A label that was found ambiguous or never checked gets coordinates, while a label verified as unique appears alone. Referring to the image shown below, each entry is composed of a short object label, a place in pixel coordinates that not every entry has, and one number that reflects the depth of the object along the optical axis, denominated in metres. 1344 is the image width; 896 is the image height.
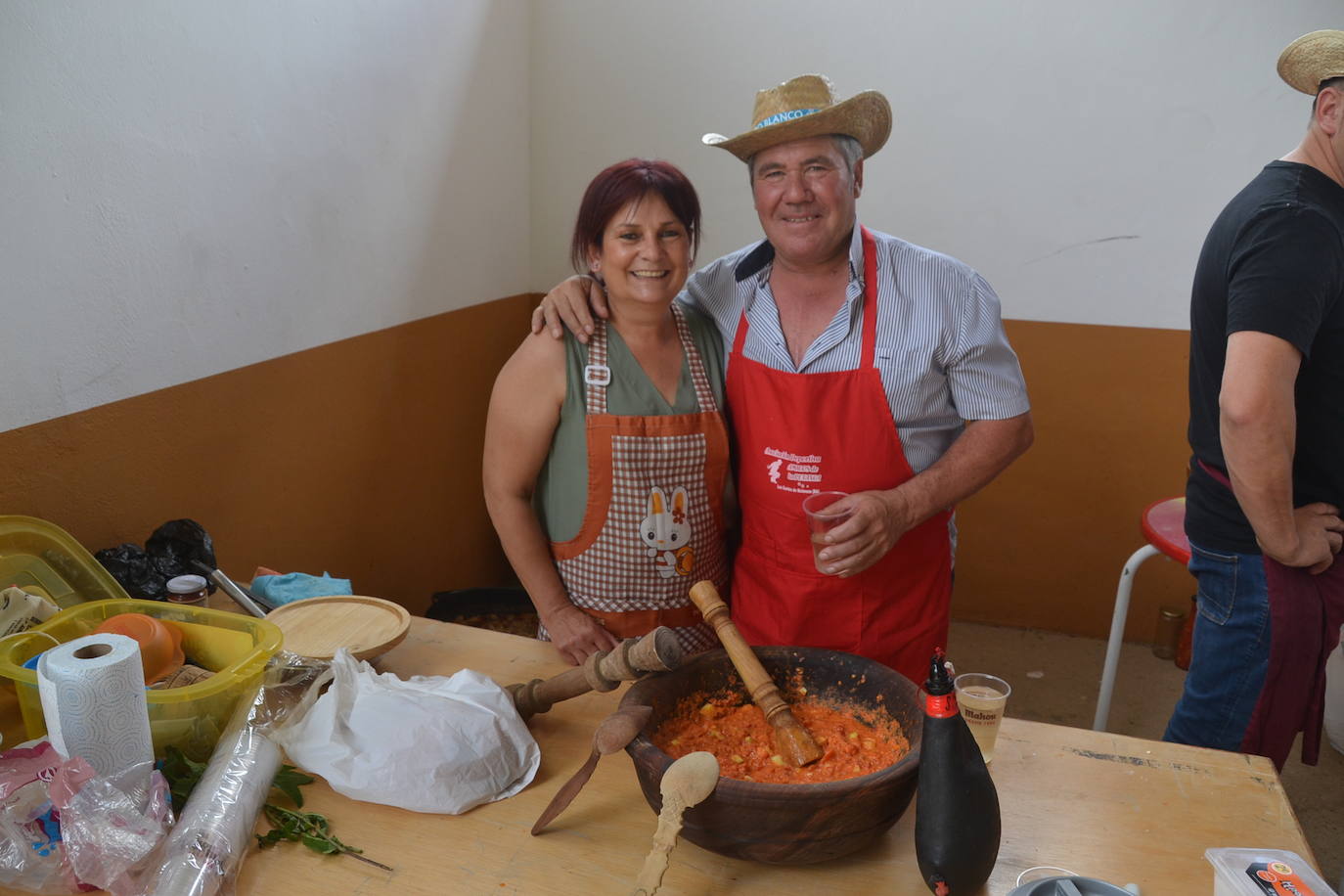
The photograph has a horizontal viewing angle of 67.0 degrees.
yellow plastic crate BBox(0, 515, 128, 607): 1.88
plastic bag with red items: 1.30
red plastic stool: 2.60
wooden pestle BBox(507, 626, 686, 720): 1.48
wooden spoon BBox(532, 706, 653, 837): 1.37
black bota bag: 1.26
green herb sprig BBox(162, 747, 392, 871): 1.42
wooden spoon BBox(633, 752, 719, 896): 1.25
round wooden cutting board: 1.81
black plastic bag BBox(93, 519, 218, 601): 2.06
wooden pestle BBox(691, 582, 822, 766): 1.50
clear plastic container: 1.27
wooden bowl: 1.27
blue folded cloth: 2.18
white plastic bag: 1.48
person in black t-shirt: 1.90
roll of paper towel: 1.36
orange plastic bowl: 1.62
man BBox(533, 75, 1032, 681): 2.05
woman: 2.05
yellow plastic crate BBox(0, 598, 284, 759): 1.54
